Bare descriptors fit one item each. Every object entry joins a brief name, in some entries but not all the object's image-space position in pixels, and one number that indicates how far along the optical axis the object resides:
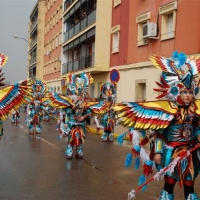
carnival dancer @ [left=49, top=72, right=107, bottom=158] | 8.91
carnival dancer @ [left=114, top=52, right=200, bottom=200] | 4.34
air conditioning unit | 16.84
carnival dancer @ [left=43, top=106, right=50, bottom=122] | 25.13
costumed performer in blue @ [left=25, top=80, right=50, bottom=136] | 14.82
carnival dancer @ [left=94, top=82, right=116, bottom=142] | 12.93
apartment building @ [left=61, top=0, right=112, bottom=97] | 23.53
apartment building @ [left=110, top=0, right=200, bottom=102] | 14.75
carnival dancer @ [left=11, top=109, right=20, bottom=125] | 21.36
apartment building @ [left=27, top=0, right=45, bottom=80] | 56.22
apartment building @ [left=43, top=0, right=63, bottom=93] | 41.28
